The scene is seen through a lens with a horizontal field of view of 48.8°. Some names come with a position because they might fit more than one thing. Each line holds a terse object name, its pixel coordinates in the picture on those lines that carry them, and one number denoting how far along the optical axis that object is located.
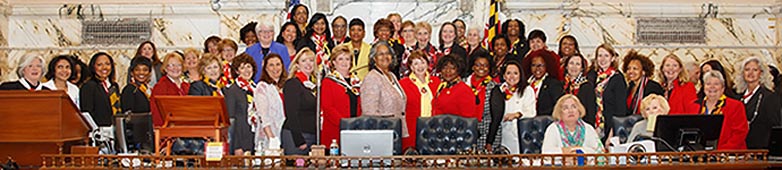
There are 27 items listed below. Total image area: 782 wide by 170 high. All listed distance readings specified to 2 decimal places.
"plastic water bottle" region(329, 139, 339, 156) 6.64
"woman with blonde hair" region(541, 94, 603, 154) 7.15
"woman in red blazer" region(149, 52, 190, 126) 8.88
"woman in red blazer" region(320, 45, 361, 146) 8.34
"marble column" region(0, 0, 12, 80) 11.19
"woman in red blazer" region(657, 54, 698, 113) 9.17
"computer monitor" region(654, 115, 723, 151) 6.66
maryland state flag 10.42
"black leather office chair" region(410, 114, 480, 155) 7.41
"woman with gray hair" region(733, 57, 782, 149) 8.74
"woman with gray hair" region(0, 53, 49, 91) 8.70
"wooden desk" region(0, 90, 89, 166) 6.96
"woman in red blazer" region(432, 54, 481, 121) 8.41
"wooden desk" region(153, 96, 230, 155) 6.60
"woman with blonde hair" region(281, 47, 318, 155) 8.13
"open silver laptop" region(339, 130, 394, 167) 6.36
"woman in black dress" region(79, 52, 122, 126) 9.10
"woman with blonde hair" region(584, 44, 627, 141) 8.94
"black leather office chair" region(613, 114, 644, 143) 7.99
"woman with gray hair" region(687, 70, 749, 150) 8.29
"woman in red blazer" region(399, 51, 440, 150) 8.57
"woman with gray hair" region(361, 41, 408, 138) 8.18
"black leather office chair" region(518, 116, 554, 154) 7.58
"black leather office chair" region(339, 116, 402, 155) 7.42
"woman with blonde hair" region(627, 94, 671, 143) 7.57
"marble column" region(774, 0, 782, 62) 11.52
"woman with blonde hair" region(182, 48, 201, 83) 9.30
